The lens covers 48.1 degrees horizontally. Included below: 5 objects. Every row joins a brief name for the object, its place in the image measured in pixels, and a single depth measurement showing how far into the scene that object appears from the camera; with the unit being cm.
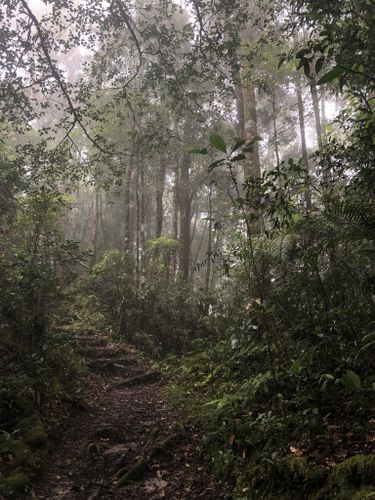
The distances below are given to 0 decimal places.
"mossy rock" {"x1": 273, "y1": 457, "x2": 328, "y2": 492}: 324
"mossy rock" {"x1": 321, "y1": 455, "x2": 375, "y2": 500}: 285
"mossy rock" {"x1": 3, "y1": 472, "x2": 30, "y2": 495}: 403
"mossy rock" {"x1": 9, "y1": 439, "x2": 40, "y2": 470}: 455
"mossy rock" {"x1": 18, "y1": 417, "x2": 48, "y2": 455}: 501
